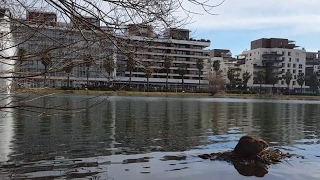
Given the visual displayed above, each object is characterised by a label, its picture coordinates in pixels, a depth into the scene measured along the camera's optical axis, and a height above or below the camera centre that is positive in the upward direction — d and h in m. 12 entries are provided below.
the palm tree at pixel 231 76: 155.50 +1.78
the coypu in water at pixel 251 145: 15.40 -2.80
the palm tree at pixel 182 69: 147.75 +4.25
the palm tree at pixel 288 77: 163.38 +1.73
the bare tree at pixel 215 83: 134.62 -1.18
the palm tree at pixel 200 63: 151.05 +6.95
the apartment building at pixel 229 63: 169.46 +8.40
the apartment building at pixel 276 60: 170.88 +10.17
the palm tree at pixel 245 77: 158.24 +1.42
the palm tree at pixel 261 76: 161.25 +2.01
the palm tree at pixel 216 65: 152.88 +6.30
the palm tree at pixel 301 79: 165.12 +0.91
